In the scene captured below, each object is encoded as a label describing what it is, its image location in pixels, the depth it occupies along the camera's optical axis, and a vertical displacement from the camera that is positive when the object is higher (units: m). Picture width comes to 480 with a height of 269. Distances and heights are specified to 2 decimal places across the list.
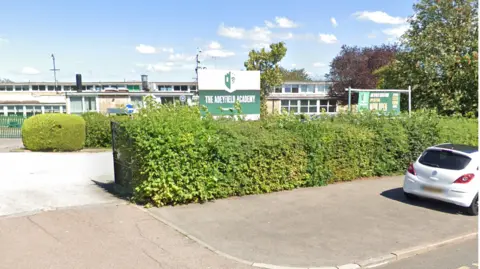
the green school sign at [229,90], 9.77 +0.33
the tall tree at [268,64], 30.94 +3.35
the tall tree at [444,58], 15.00 +1.78
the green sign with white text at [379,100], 11.99 -0.04
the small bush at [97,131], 16.69 -1.36
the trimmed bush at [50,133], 14.90 -1.22
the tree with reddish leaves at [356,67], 37.72 +3.66
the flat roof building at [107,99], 31.02 +0.40
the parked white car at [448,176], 6.43 -1.50
